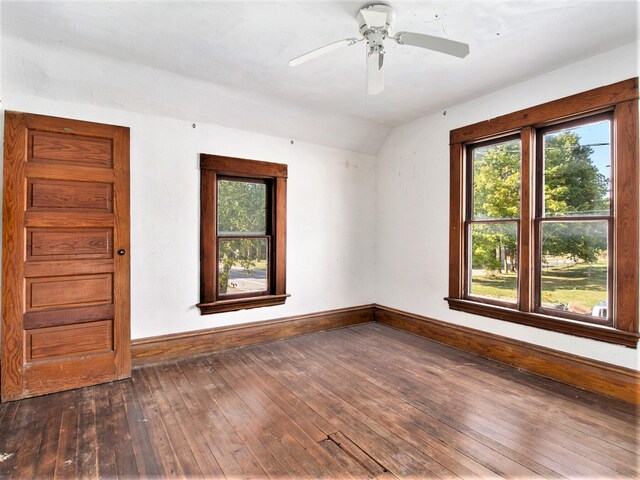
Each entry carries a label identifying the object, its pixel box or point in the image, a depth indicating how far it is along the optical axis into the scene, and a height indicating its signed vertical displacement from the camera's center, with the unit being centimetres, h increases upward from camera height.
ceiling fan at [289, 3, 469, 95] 207 +123
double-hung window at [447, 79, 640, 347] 270 +22
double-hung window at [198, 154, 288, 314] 375 +6
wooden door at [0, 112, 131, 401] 272 -15
